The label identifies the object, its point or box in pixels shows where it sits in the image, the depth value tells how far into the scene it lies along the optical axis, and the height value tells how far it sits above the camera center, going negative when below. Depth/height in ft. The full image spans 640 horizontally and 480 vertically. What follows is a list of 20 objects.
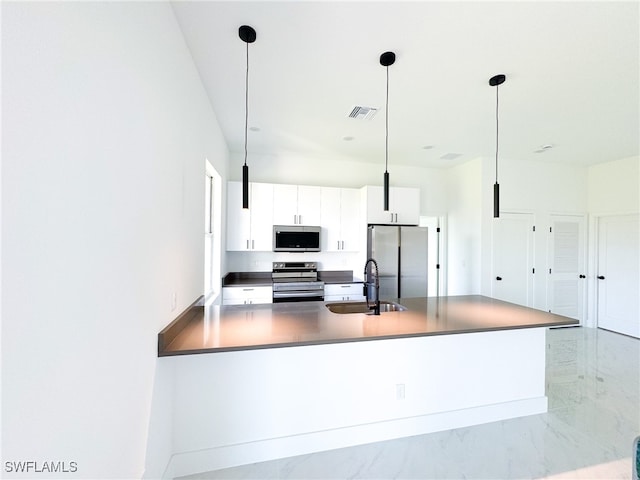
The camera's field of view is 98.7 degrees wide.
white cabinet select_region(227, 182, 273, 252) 13.38 +1.02
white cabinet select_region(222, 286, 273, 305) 12.17 -2.50
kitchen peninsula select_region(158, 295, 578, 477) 5.71 -3.22
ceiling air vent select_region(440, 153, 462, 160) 14.29 +4.62
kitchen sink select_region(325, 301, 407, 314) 8.52 -2.05
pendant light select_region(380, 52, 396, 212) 6.62 +4.48
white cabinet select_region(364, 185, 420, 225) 14.19 +1.91
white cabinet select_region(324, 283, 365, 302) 13.80 -2.56
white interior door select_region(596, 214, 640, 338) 14.65 -1.58
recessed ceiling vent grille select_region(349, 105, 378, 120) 9.37 +4.55
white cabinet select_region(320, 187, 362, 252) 14.46 +1.18
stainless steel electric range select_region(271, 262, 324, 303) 13.12 -2.05
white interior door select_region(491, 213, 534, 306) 14.99 -0.79
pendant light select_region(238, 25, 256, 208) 5.85 +4.45
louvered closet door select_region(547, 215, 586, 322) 16.10 -1.27
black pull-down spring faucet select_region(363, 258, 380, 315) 7.47 -1.89
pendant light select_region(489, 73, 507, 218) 7.46 +4.53
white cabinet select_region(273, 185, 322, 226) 13.85 +1.84
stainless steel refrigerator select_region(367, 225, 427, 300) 13.80 -0.81
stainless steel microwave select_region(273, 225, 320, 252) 13.67 +0.12
